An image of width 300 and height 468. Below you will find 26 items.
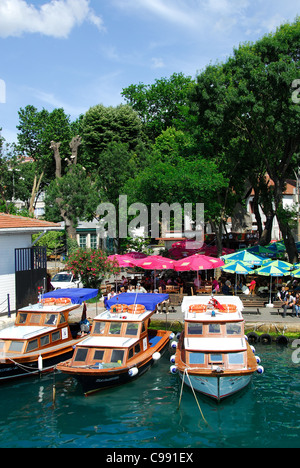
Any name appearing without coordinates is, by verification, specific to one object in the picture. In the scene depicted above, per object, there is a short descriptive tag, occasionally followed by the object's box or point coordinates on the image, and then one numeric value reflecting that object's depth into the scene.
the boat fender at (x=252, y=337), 21.64
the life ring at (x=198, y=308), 17.92
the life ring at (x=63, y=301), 20.44
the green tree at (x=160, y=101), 60.16
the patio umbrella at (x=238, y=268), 25.06
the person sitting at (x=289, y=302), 22.83
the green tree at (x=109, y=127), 55.56
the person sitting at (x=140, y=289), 26.51
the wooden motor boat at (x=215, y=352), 14.71
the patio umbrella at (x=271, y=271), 24.00
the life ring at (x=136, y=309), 19.05
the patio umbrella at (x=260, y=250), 31.68
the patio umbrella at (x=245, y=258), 26.83
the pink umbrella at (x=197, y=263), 25.53
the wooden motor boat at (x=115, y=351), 15.64
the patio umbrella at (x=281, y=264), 24.47
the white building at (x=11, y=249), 23.88
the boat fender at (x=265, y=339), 21.47
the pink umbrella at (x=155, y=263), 25.96
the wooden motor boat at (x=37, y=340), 17.08
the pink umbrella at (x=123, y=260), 27.72
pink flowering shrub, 25.77
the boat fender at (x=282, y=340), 21.28
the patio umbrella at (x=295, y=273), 23.64
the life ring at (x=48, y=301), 20.41
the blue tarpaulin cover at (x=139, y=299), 20.11
